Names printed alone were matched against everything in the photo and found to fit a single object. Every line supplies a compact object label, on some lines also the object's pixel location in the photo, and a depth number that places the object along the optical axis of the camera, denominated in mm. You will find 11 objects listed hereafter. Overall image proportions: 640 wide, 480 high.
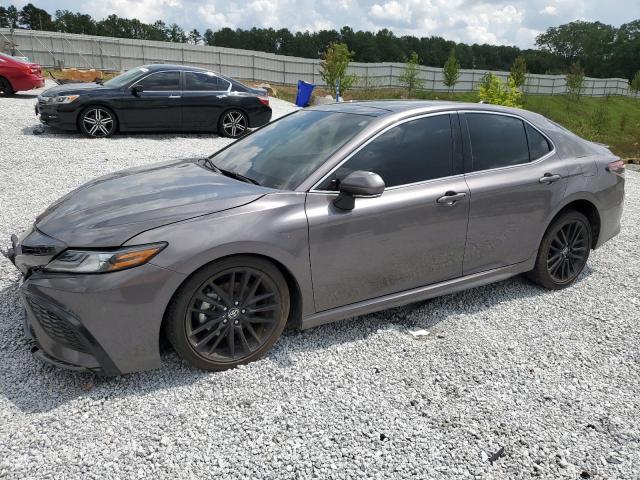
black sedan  9867
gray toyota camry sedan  2709
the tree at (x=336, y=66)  30281
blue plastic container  19781
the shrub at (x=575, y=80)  63812
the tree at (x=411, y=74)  46469
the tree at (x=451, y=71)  54562
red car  13961
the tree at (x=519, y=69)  52356
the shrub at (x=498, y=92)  18344
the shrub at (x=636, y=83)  70688
